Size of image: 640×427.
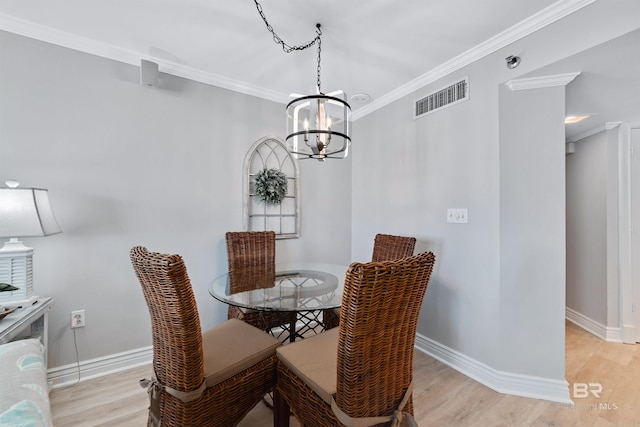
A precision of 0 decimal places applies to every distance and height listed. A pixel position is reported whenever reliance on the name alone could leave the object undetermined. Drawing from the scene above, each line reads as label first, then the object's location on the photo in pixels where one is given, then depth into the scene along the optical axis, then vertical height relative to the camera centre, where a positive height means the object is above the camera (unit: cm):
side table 132 -57
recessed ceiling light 248 +88
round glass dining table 150 -50
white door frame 254 -31
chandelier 155 +54
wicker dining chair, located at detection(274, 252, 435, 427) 92 -55
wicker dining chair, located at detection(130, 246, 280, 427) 106 -70
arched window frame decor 262 +19
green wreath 262 +27
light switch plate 213 -2
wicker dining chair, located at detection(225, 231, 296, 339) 210 -40
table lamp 151 -9
